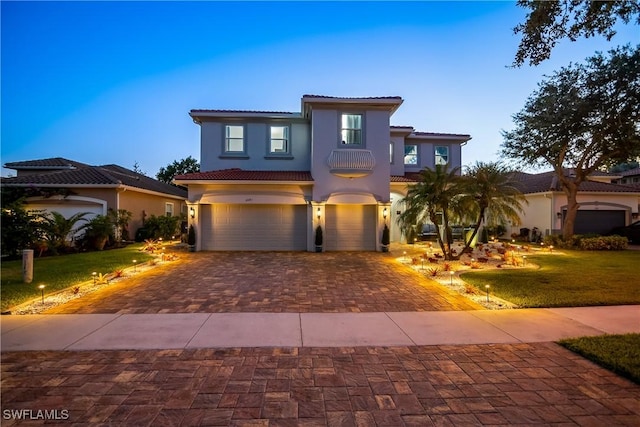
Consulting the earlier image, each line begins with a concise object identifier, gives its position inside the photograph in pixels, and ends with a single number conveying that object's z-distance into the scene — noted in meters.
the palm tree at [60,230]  13.02
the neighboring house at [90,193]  16.70
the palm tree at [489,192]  11.94
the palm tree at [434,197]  11.99
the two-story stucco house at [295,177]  15.55
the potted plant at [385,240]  16.03
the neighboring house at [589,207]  20.50
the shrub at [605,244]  16.98
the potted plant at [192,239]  15.77
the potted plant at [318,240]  15.77
